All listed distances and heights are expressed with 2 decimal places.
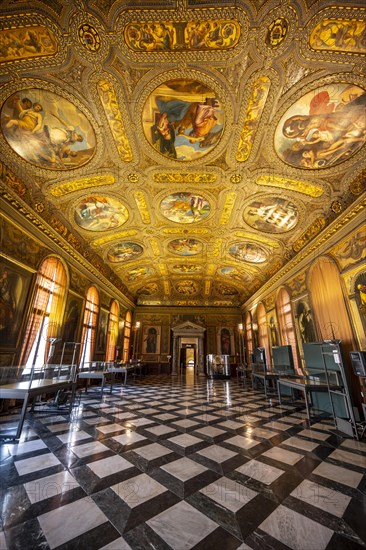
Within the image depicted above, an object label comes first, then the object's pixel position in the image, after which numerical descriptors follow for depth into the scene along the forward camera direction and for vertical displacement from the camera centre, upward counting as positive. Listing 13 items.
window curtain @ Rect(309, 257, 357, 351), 6.73 +1.64
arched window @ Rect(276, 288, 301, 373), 10.10 +1.58
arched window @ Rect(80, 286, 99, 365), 11.15 +1.42
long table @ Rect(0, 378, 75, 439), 3.76 -0.66
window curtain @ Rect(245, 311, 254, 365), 17.21 +1.57
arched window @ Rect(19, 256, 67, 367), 7.09 +1.58
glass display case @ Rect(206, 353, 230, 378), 16.33 -1.02
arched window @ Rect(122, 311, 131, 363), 17.85 +1.22
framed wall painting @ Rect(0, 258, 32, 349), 6.17 +1.43
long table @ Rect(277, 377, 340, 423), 5.25 -0.73
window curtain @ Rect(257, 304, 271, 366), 13.48 +1.52
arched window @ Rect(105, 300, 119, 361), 14.56 +1.35
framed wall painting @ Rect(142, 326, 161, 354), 19.83 +1.21
